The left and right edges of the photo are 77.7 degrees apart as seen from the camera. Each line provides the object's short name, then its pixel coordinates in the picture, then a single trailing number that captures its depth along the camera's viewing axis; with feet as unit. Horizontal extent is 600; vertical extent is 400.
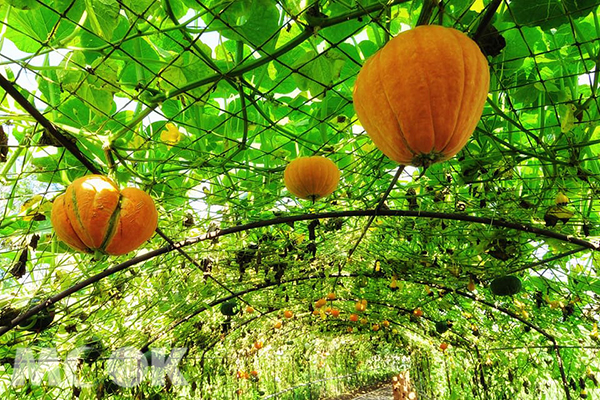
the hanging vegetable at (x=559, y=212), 5.85
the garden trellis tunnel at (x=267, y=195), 3.84
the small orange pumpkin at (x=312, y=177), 4.80
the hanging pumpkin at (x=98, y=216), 2.97
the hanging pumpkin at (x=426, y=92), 2.06
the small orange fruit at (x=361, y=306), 14.49
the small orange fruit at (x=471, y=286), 10.35
